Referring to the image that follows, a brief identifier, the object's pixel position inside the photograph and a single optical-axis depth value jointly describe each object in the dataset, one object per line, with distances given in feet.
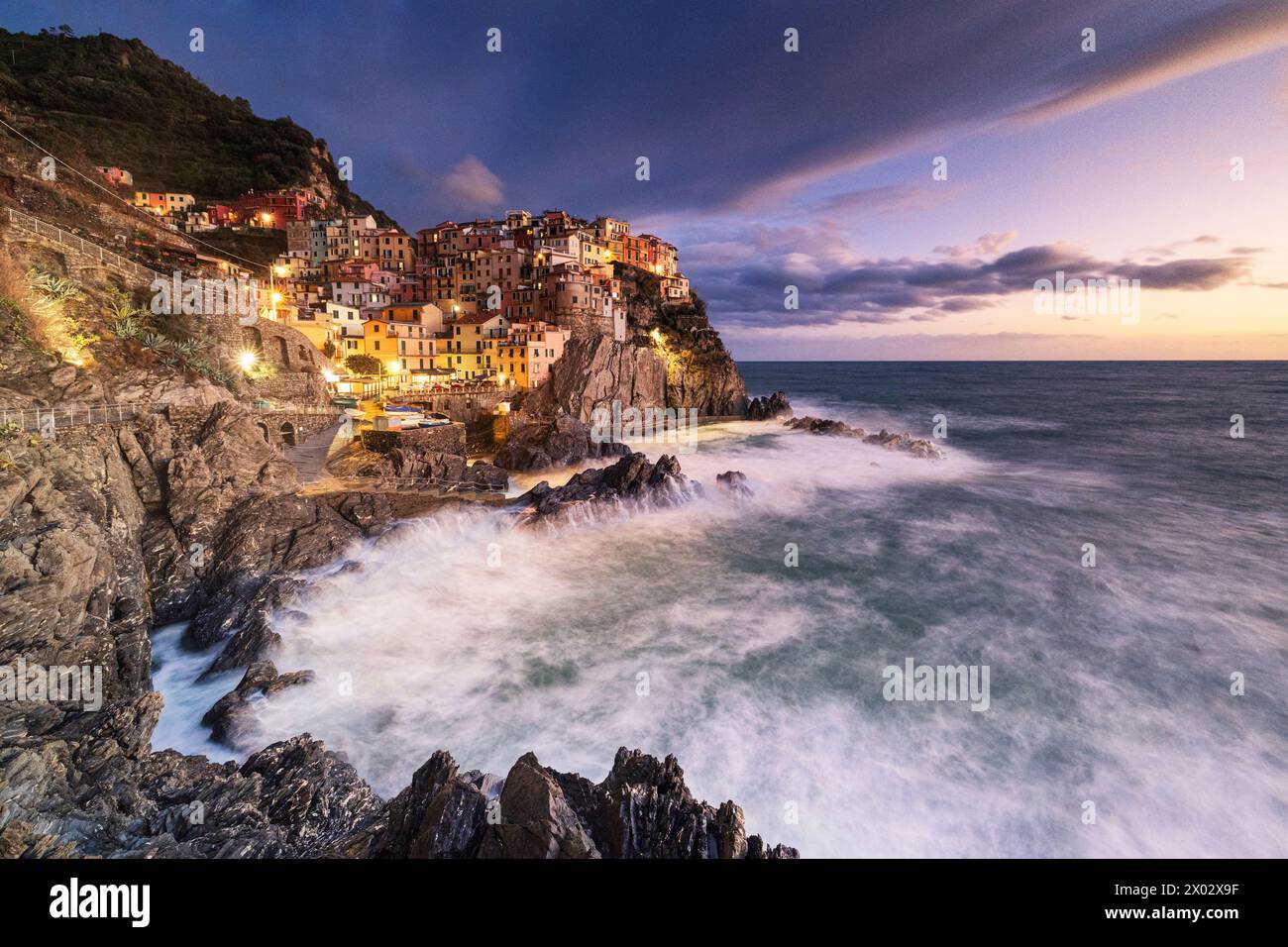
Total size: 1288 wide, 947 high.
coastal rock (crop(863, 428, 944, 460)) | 149.59
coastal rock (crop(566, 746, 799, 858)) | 23.70
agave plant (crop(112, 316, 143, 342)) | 72.33
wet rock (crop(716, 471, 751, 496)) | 107.74
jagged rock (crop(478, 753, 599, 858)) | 20.75
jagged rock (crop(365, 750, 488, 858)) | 22.00
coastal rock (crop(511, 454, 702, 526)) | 86.22
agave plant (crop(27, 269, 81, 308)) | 65.77
